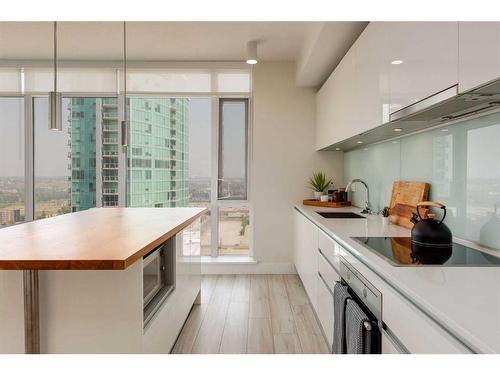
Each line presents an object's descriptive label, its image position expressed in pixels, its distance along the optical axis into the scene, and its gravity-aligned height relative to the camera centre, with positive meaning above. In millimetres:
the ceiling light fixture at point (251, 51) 3678 +1409
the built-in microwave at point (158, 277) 1852 -623
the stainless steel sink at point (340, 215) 2863 -314
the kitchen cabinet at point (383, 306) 907 -484
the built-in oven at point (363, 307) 1309 -558
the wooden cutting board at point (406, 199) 2117 -129
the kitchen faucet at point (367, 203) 3074 -226
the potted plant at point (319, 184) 4102 -53
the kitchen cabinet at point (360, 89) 1935 +656
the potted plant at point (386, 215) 2408 -261
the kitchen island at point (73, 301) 1443 -546
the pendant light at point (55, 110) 1874 +383
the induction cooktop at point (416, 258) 1298 -320
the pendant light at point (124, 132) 2602 +362
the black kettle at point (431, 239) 1487 -269
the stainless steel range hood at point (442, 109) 1238 +330
